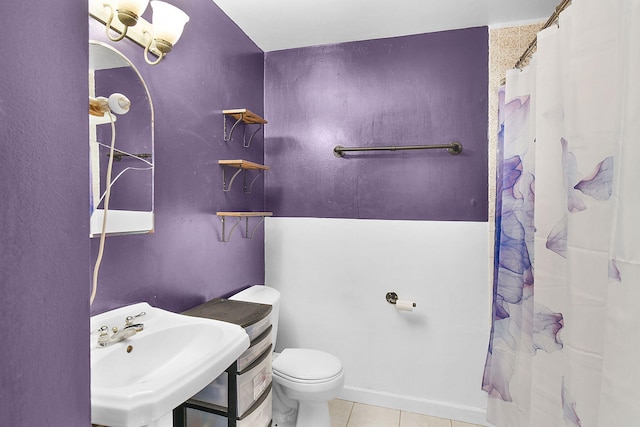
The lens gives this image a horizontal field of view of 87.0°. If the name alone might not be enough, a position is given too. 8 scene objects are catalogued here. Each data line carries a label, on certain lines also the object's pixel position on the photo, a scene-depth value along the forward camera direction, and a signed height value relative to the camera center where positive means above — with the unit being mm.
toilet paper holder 2238 -584
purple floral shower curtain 689 -40
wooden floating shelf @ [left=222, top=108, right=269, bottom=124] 1926 +564
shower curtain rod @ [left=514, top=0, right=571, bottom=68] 1105 +697
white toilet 1811 -934
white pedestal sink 852 -491
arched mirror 1192 +238
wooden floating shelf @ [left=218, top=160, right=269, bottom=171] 1900 +268
